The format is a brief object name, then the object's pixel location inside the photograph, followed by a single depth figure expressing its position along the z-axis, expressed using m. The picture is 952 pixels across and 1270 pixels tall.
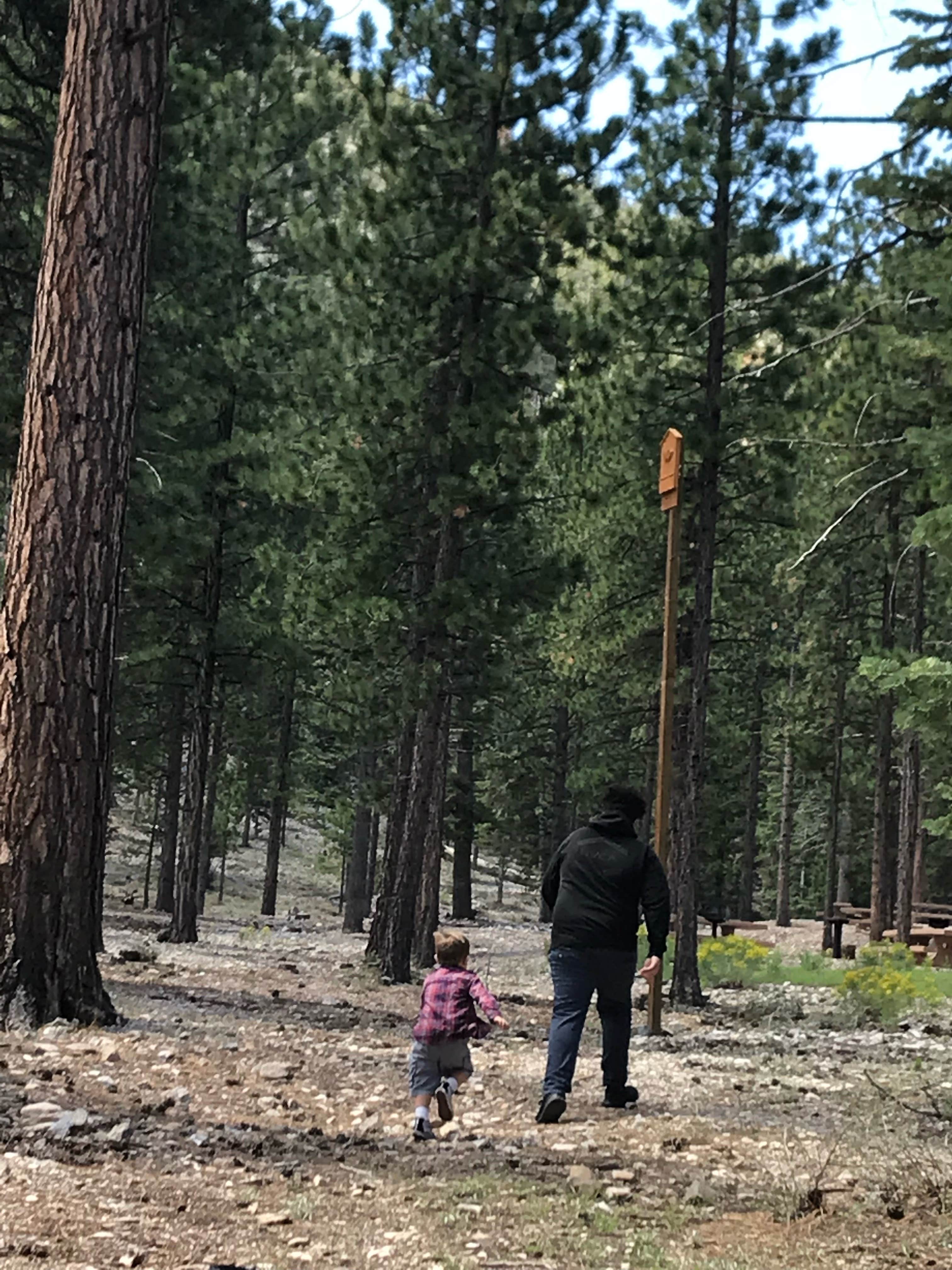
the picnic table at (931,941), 21.62
